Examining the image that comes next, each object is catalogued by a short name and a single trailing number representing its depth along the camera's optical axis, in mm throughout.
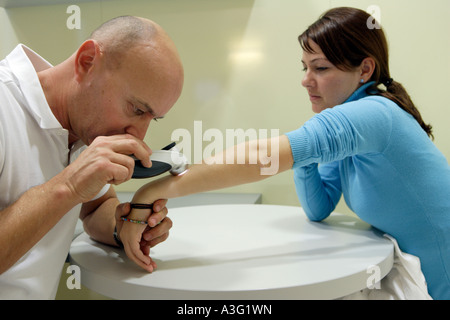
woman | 934
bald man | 742
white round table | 747
